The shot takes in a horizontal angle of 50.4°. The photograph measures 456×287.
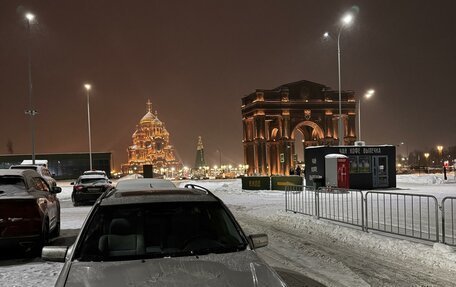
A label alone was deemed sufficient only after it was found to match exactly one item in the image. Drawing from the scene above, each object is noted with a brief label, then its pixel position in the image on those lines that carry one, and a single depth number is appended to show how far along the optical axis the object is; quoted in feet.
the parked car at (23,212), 30.55
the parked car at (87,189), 77.25
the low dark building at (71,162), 309.42
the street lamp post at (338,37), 101.86
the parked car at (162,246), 12.60
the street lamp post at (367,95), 182.19
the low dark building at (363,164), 105.29
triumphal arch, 260.83
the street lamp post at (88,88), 179.60
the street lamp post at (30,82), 114.93
